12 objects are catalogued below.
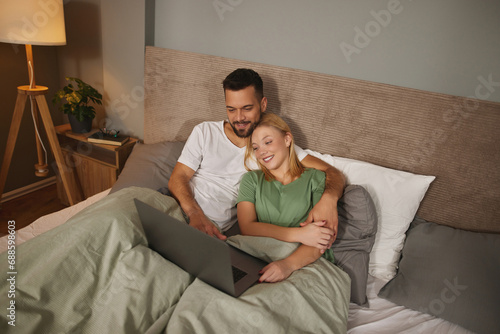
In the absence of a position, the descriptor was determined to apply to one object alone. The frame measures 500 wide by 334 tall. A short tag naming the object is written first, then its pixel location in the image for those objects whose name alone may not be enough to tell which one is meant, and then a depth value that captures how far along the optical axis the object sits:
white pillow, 1.48
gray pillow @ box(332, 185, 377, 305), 1.33
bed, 0.94
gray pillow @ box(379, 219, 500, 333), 1.21
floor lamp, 1.65
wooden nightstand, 2.17
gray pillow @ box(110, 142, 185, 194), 1.69
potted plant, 2.08
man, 1.53
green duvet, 0.89
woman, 1.31
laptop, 0.88
